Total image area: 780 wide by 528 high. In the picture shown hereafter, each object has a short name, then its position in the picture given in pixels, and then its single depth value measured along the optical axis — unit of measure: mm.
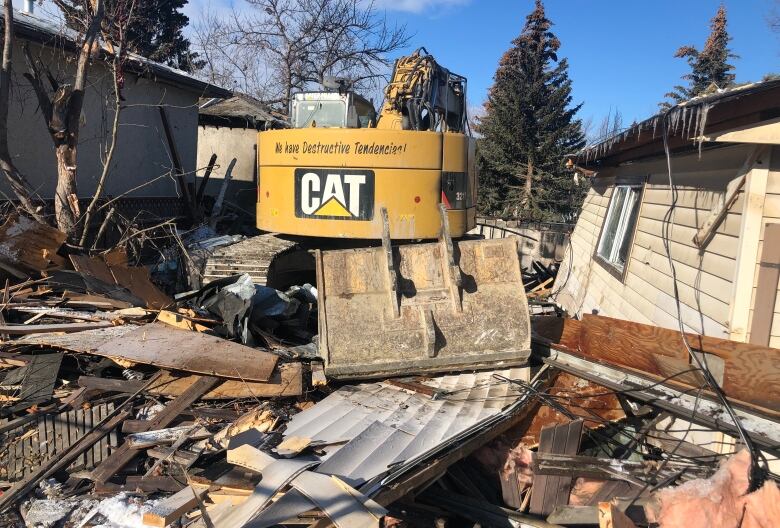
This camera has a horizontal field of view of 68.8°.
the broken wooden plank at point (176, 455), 3981
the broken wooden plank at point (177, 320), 5719
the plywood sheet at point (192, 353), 4922
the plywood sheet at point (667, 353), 3854
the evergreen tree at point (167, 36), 24989
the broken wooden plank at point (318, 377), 5090
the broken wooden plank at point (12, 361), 5020
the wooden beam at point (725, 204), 4309
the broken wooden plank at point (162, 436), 4230
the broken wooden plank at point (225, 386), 4832
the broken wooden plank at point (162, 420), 3980
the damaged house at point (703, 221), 4141
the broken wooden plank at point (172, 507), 3072
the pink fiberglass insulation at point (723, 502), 3203
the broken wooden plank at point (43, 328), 5268
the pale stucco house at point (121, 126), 9164
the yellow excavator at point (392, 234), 5113
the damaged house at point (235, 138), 15516
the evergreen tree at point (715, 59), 32188
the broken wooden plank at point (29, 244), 6082
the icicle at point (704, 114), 4270
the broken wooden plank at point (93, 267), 6234
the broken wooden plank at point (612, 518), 3188
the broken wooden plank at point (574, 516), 3579
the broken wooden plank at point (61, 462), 3803
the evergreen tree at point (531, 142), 25656
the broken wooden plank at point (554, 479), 3889
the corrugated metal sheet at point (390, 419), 3564
